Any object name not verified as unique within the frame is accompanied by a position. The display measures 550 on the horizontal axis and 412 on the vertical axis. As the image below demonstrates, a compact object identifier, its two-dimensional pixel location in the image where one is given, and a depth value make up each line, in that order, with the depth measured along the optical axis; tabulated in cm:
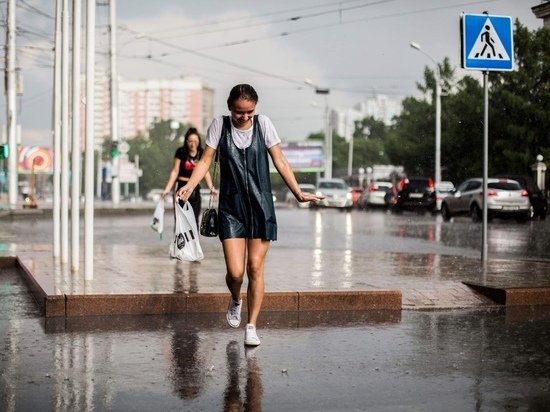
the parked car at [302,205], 6638
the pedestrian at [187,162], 1344
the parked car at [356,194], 6462
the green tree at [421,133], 7250
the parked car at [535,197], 3808
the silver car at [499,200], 3466
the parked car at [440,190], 4981
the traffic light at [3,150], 3300
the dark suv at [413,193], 5116
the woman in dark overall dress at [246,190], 745
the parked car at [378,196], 5719
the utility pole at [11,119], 4181
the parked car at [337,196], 5581
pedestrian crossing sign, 1411
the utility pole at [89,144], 1003
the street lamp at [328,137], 8966
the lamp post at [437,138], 5694
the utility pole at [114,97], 4834
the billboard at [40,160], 4947
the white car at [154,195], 10153
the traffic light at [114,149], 4850
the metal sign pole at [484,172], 1415
